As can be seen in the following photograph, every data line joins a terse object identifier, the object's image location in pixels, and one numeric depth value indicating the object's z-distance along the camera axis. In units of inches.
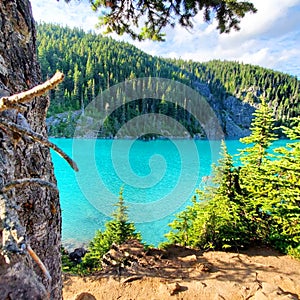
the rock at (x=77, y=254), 458.1
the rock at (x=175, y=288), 220.3
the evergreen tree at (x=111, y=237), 362.6
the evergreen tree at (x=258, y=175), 337.7
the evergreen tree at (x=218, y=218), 332.8
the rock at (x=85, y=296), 201.8
